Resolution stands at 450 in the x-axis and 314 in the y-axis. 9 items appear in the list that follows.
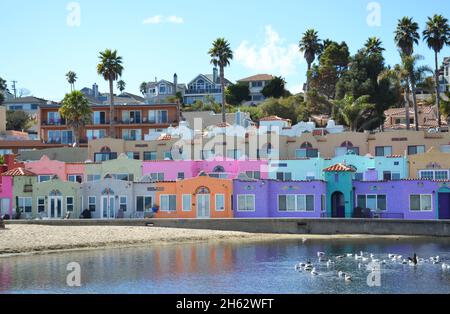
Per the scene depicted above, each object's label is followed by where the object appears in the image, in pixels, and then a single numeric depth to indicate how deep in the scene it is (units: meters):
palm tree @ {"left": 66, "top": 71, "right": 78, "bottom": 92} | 171.50
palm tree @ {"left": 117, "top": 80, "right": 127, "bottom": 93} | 195.00
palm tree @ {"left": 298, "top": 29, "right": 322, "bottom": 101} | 119.50
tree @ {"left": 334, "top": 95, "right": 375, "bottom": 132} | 97.19
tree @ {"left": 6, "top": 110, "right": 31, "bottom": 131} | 141.05
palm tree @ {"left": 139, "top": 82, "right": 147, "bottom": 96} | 187.26
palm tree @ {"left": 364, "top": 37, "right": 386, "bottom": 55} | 112.88
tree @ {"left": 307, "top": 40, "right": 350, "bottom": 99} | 119.50
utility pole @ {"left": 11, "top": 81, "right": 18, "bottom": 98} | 190.25
